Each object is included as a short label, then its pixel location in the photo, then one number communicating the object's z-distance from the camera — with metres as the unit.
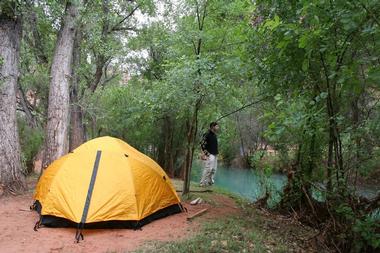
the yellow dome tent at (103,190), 6.03
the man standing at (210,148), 10.42
